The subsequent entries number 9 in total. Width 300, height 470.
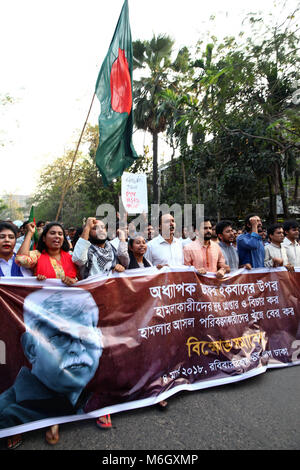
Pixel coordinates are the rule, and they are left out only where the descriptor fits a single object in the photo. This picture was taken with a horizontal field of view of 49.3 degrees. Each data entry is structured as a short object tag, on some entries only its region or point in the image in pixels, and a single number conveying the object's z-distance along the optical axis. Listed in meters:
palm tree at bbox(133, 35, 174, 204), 16.61
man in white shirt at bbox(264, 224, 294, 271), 4.52
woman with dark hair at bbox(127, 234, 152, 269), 3.62
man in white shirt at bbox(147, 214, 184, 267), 4.27
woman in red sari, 2.89
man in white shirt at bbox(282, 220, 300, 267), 4.76
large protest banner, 2.46
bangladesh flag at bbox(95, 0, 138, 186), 4.38
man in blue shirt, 4.40
